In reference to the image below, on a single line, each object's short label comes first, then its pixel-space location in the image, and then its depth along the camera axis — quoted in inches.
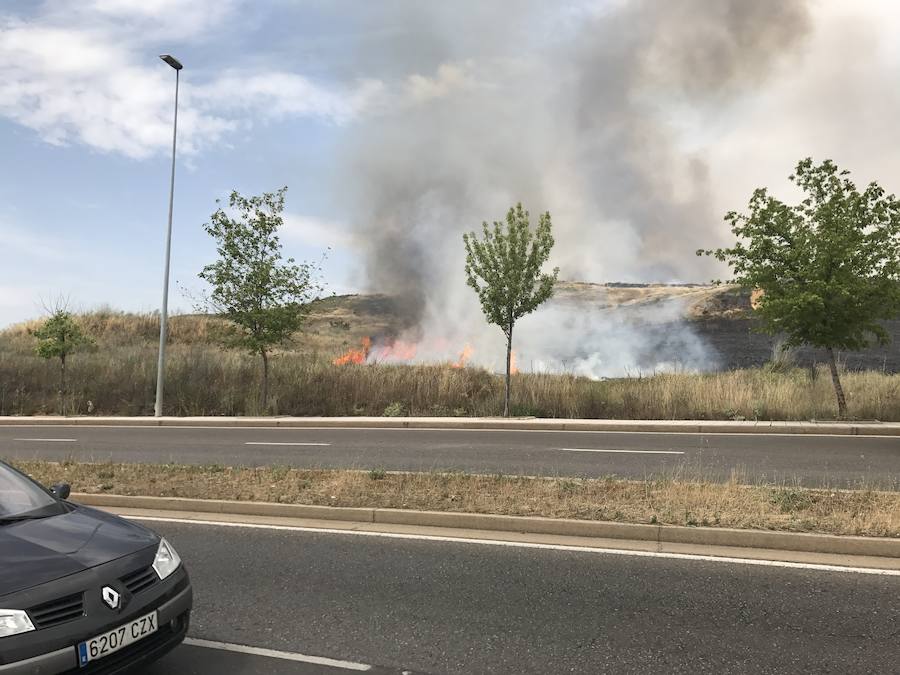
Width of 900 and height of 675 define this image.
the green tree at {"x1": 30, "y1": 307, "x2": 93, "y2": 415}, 984.9
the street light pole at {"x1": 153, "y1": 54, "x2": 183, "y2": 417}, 862.5
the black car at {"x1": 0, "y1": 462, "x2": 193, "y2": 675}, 125.2
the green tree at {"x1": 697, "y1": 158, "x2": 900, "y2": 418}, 659.4
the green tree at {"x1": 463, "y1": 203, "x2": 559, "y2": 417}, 767.7
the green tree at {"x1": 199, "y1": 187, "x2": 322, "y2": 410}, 859.4
